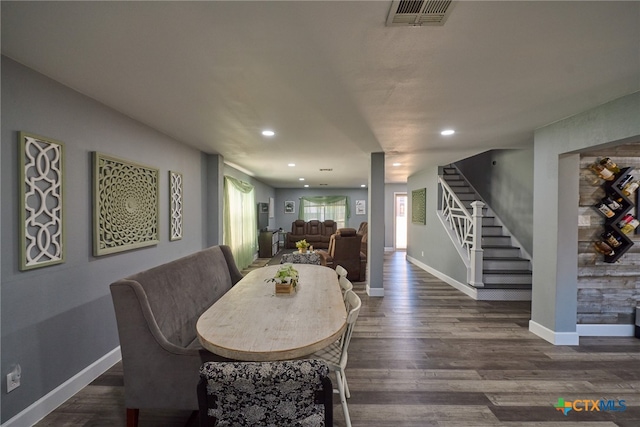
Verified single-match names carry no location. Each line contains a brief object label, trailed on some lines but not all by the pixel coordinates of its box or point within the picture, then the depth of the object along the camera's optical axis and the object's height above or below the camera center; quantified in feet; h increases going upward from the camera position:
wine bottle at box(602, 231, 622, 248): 10.05 -1.03
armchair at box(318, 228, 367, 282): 18.20 -2.72
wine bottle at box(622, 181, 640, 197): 9.95 +0.73
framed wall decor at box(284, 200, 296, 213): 37.27 +0.52
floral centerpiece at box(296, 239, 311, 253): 14.39 -1.79
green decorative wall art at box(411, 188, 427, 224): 21.76 +0.30
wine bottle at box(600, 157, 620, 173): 9.88 +1.52
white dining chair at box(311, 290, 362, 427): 5.70 -3.07
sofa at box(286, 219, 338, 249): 32.94 -2.56
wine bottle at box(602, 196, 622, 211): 10.03 +0.19
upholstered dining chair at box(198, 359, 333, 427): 3.48 -2.27
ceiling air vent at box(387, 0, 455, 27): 4.21 +2.99
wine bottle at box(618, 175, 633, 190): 9.91 +0.97
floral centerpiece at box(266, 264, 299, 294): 7.10 -1.77
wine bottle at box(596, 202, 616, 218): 10.02 -0.05
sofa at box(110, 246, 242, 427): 5.38 -2.76
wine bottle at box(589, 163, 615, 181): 9.89 +1.29
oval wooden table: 4.40 -2.05
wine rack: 9.93 -0.12
